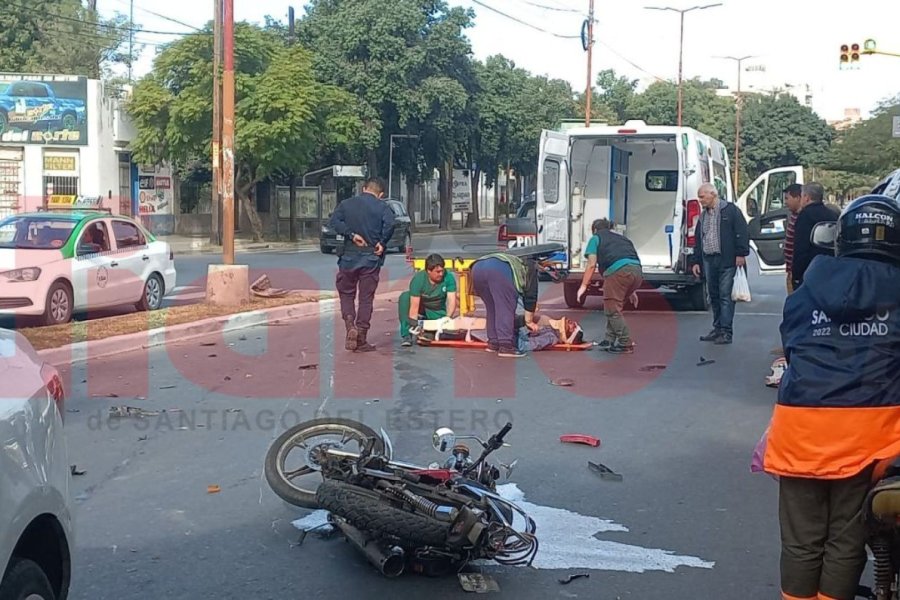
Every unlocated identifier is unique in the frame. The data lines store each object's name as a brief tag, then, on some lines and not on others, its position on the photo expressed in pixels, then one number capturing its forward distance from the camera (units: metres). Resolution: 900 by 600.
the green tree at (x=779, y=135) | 67.25
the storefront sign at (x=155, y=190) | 37.78
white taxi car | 12.60
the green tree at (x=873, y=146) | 49.28
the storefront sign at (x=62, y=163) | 34.91
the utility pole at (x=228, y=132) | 14.55
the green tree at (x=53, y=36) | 45.38
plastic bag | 16.66
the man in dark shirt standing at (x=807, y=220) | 9.17
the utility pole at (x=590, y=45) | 32.42
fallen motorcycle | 4.62
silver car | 3.07
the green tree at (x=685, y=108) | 64.19
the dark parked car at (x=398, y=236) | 29.55
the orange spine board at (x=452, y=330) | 11.84
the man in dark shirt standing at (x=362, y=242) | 11.08
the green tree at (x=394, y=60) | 39.84
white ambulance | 14.82
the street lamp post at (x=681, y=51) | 43.91
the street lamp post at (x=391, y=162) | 42.34
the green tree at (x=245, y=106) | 32.38
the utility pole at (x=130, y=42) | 48.02
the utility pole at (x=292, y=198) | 38.62
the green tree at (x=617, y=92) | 67.81
